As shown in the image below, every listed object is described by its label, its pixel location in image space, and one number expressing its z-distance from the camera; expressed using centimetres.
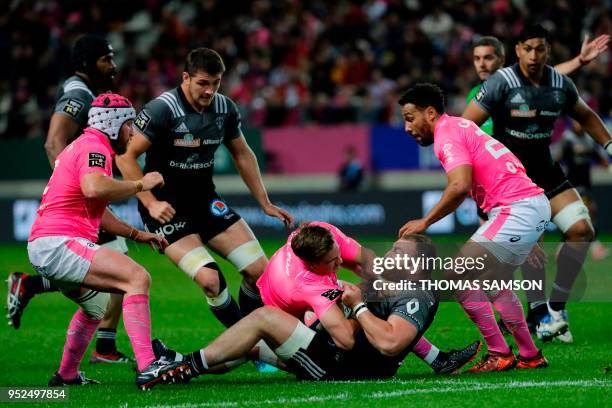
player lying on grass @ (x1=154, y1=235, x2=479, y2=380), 1490
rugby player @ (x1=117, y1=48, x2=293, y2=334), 1780
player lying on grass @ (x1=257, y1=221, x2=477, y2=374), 1502
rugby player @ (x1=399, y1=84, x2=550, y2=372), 1619
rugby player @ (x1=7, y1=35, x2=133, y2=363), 1920
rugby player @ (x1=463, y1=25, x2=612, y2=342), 1952
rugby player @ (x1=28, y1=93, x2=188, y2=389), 1519
